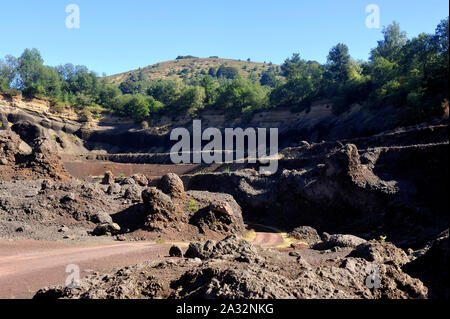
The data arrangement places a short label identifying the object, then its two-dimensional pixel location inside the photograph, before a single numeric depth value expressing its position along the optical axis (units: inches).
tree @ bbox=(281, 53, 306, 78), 2933.1
